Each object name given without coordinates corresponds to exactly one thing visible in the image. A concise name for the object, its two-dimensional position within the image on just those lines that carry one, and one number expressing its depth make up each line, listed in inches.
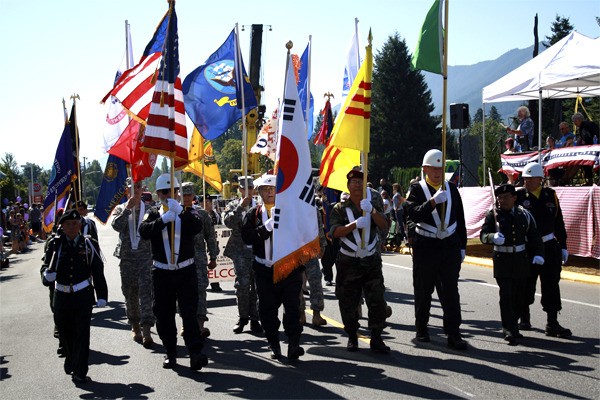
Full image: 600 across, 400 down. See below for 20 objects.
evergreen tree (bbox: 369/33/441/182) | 2561.5
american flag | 339.0
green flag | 360.5
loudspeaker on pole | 852.0
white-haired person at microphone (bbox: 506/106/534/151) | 784.9
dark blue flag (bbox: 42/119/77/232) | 508.7
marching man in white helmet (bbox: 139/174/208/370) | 314.2
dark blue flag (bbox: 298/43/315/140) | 523.2
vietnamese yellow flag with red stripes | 338.3
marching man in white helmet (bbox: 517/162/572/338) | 358.9
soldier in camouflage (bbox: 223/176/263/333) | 387.5
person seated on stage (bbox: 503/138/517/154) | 835.4
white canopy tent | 652.7
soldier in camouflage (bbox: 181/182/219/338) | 375.9
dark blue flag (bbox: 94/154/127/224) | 454.6
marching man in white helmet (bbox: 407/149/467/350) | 324.8
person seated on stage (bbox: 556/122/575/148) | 724.2
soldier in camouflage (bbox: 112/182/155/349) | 381.7
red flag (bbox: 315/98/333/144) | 597.3
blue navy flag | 444.5
